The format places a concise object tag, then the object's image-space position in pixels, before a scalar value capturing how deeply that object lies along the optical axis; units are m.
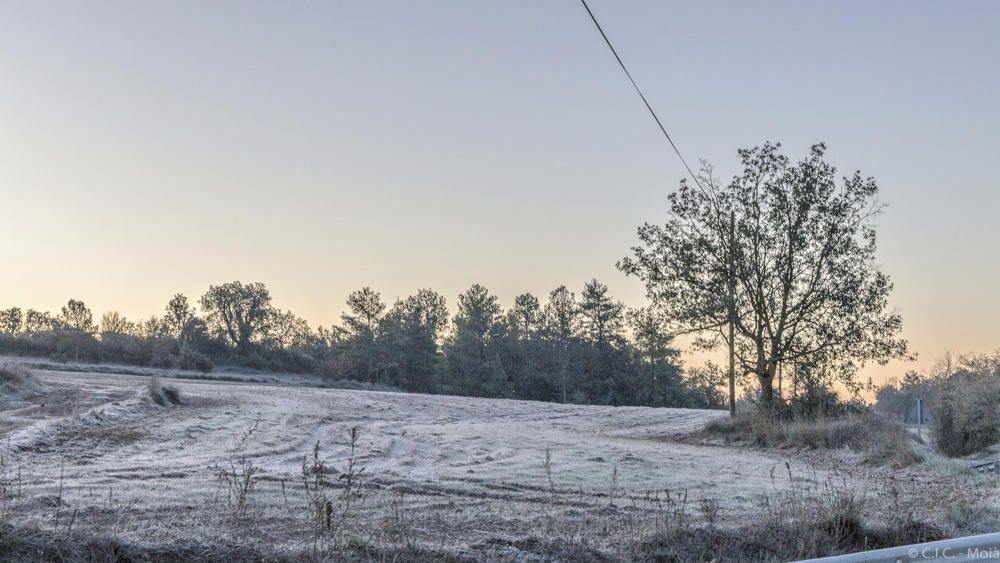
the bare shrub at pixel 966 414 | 22.75
